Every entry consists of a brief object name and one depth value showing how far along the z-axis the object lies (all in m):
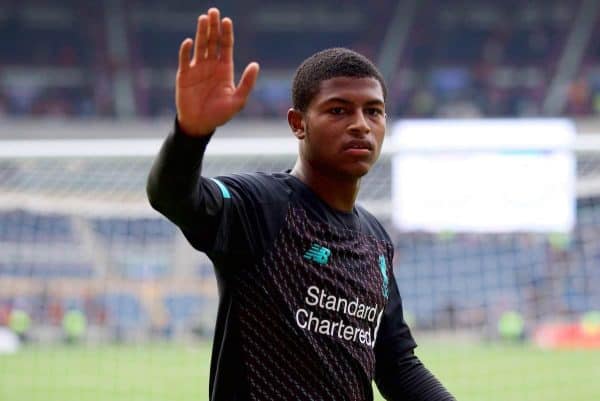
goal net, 13.05
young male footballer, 5.50
